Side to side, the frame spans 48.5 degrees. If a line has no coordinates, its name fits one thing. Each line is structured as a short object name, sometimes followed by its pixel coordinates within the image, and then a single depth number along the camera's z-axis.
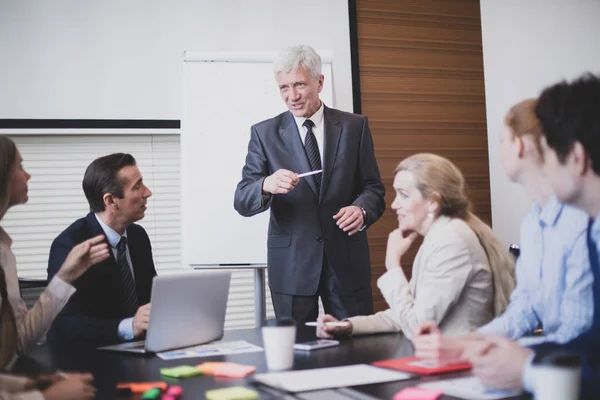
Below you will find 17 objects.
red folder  1.44
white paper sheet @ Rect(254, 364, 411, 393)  1.36
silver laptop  1.81
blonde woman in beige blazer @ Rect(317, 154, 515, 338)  1.89
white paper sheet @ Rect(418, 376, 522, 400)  1.23
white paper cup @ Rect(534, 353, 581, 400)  0.87
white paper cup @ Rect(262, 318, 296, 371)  1.55
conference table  1.35
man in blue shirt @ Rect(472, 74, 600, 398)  1.37
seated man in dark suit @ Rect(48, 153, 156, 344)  2.15
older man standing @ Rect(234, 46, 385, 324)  2.79
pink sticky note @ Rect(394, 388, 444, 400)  1.18
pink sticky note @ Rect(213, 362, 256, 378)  1.50
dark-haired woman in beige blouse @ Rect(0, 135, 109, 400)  1.78
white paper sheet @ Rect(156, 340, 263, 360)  1.80
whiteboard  3.71
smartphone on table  1.80
